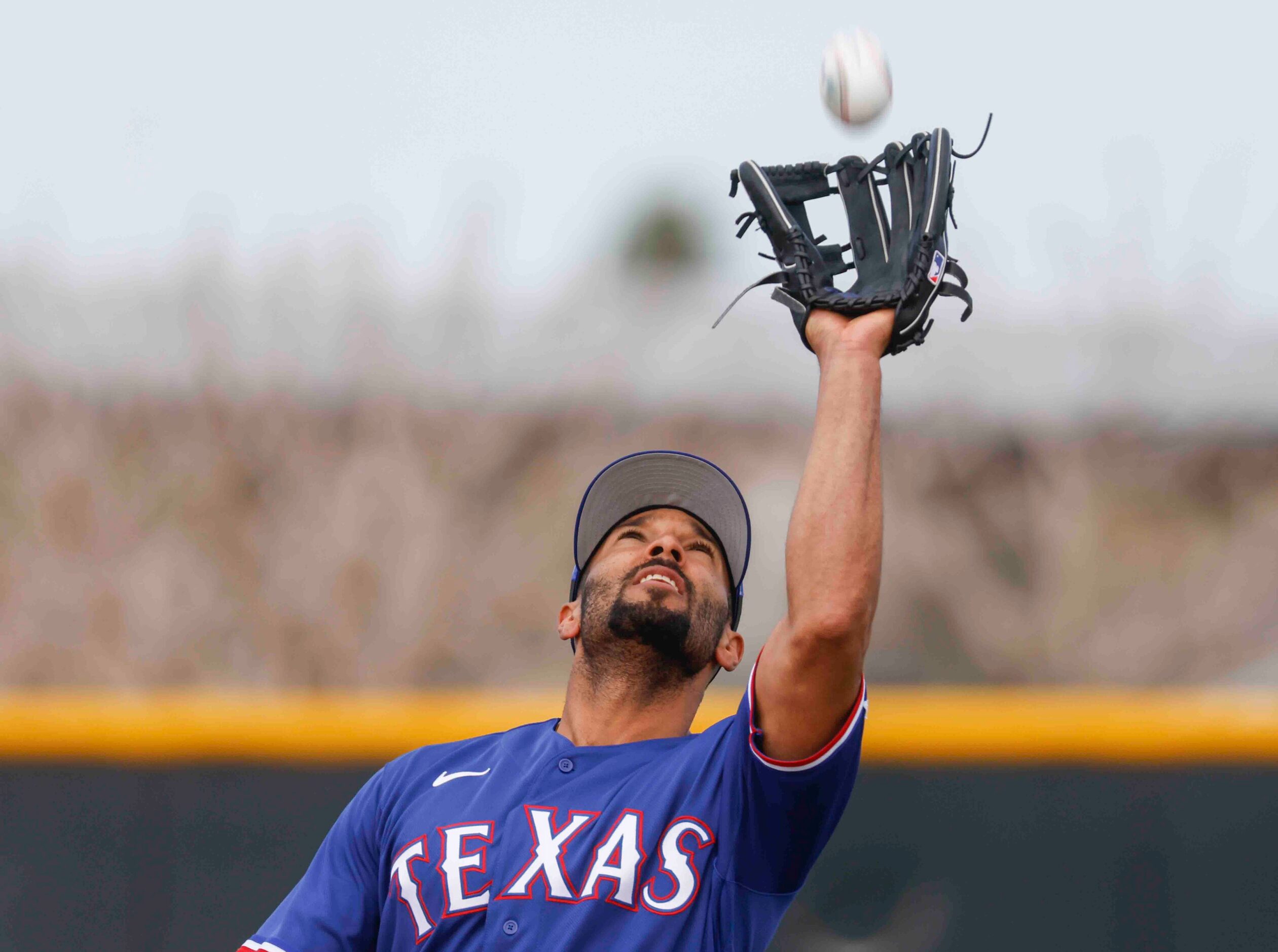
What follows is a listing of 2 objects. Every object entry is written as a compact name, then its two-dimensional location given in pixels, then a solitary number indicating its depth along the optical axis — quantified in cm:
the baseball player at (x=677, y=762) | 1487
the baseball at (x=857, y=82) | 1525
